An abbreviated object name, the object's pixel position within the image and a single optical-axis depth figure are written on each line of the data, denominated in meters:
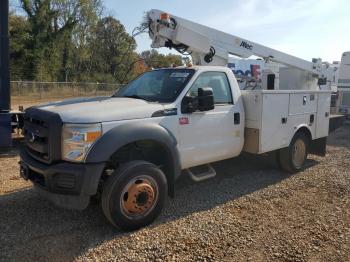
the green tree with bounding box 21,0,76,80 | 36.34
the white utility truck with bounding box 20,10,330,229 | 4.12
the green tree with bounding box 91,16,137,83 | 50.31
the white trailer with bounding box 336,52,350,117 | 14.10
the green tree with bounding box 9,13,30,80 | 34.91
